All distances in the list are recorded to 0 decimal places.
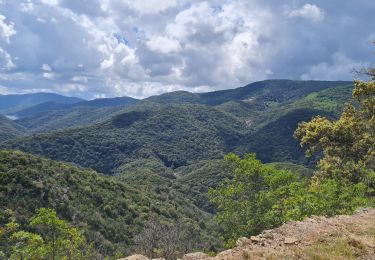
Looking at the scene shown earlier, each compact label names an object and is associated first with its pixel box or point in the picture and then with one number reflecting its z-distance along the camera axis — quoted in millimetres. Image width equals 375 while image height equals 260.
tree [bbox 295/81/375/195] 28109
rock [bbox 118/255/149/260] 11117
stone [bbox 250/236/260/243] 11784
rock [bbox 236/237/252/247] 11617
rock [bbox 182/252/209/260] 11211
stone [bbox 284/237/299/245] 11438
